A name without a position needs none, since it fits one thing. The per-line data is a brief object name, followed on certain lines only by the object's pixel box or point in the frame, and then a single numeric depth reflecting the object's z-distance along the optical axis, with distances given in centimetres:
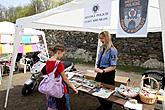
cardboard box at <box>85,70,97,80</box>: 240
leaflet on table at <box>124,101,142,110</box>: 142
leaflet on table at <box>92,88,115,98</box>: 166
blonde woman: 187
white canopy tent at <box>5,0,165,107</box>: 185
